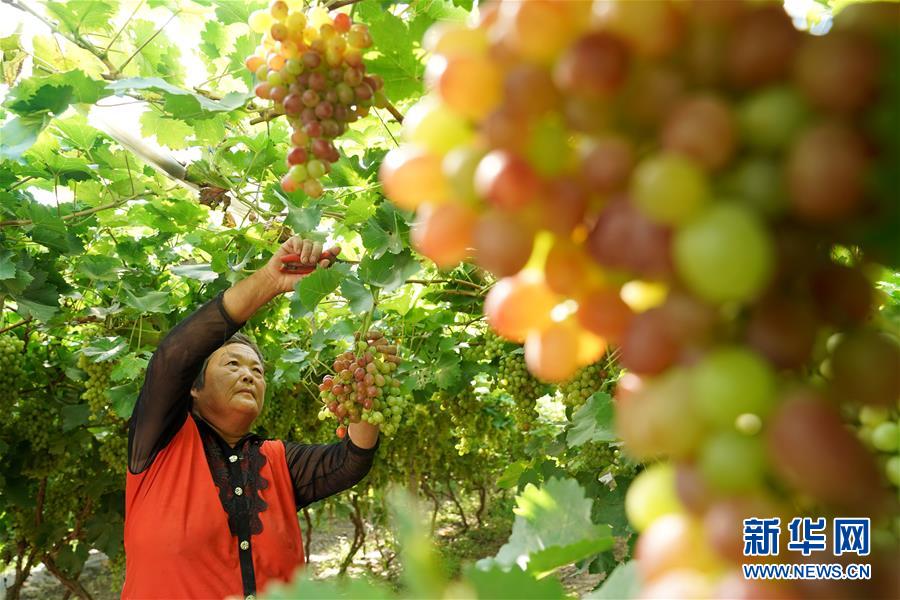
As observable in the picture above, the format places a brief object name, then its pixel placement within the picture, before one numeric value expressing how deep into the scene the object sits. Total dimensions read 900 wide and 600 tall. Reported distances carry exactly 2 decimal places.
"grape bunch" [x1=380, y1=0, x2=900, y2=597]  0.33
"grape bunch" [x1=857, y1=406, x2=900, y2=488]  0.44
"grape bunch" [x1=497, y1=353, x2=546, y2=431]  3.77
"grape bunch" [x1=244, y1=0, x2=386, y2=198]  1.05
